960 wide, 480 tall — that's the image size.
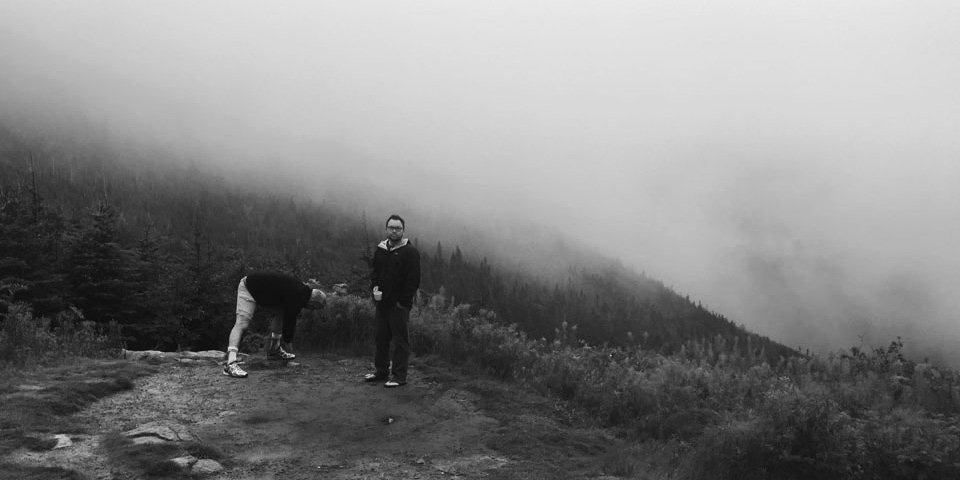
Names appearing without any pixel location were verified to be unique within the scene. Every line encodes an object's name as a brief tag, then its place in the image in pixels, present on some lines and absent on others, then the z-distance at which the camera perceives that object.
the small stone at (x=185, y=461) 6.07
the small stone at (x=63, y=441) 6.47
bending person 10.14
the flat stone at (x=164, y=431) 6.83
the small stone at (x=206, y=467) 6.06
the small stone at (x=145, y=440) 6.56
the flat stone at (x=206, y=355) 11.83
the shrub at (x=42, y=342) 9.64
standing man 9.57
